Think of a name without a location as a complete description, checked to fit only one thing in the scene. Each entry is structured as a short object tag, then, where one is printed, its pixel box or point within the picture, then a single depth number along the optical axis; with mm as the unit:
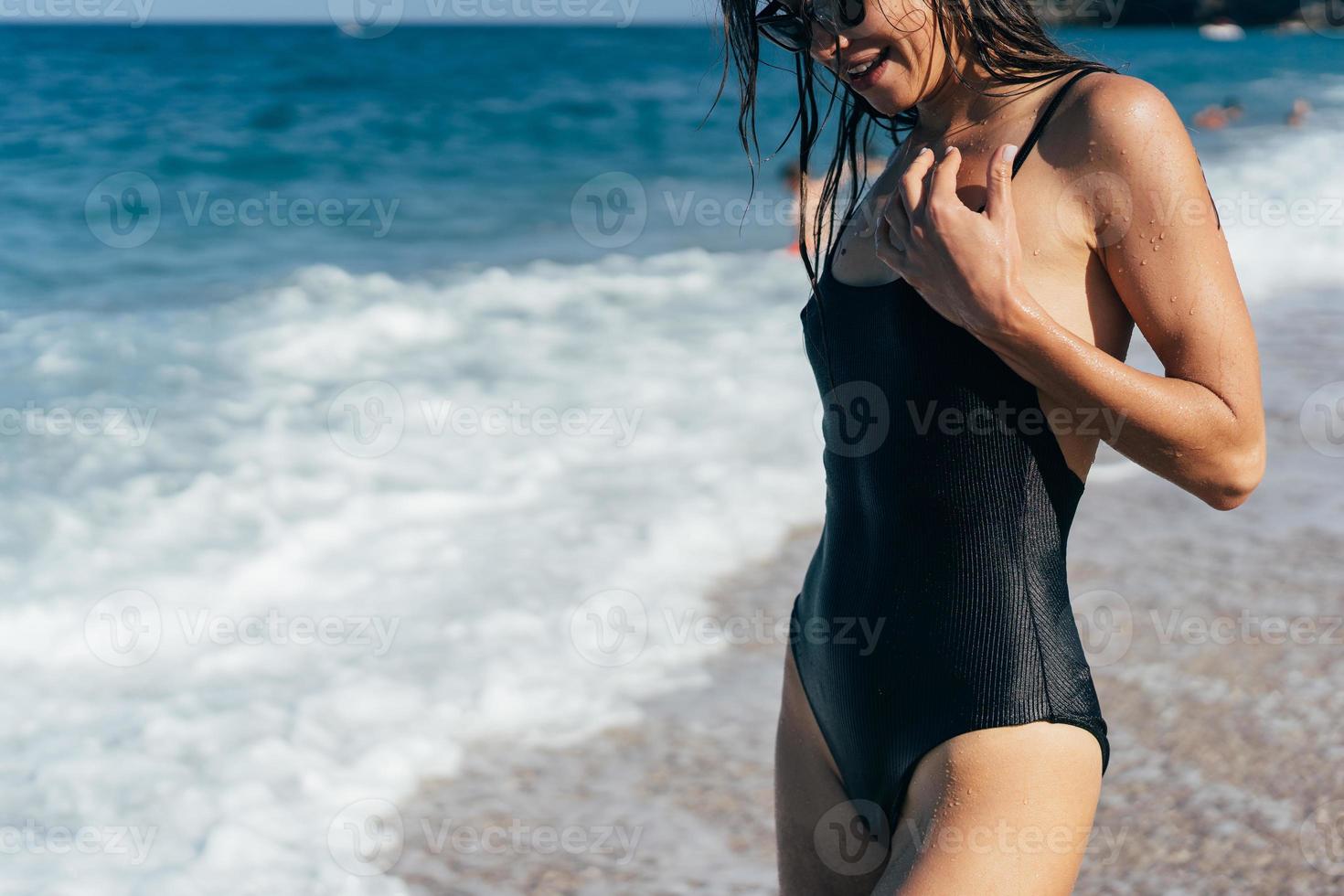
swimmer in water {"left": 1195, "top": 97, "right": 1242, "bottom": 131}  22703
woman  1439
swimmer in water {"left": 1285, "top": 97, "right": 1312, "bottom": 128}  22320
